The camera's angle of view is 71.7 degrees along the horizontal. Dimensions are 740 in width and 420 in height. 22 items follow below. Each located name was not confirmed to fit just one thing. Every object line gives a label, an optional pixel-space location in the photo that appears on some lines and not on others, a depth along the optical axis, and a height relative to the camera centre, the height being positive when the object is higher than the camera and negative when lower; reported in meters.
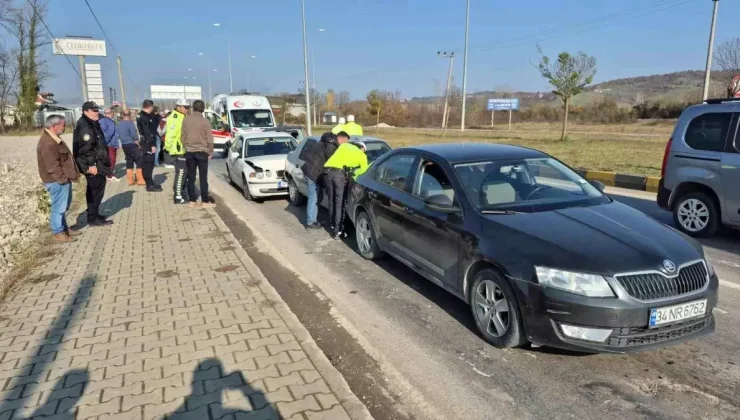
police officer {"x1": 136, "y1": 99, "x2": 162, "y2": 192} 11.90 -0.75
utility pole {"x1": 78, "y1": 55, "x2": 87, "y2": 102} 33.41 +2.43
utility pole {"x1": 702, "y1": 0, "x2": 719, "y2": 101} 16.05 +2.34
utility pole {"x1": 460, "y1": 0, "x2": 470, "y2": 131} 35.77 +3.01
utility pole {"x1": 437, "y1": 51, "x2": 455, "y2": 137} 42.59 +2.38
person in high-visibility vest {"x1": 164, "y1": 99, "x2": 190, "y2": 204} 10.09 -0.65
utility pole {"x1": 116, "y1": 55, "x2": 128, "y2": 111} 47.41 +3.57
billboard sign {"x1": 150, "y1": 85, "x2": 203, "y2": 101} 80.25 +3.88
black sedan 3.42 -0.99
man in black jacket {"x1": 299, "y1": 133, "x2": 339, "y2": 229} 7.80 -0.61
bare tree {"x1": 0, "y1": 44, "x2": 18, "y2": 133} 45.52 +2.35
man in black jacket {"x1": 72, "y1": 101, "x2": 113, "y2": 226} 7.75 -0.58
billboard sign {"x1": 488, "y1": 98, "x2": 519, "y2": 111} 69.38 +2.01
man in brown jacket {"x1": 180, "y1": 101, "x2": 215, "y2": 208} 9.57 -0.51
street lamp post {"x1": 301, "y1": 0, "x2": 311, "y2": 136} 27.70 +1.96
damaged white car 10.61 -0.96
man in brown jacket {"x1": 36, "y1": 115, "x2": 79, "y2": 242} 6.79 -0.71
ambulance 22.28 -0.01
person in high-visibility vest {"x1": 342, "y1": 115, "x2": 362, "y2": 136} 11.05 -0.22
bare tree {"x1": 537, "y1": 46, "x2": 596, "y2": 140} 25.44 +2.15
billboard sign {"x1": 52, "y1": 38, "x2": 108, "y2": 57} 51.94 +7.10
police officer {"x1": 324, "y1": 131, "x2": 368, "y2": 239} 7.21 -0.72
